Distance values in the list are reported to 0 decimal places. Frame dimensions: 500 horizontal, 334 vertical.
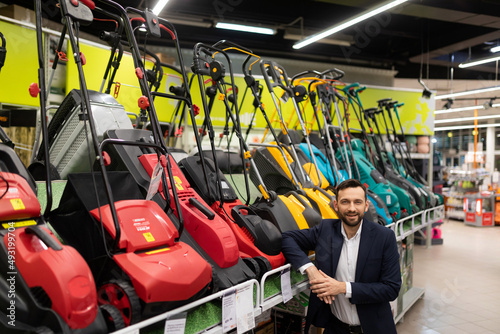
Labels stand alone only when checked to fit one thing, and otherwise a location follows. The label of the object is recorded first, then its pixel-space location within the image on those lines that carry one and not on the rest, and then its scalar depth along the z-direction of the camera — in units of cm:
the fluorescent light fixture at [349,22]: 572
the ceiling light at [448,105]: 1127
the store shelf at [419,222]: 354
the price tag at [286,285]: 189
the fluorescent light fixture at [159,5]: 561
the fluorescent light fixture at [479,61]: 796
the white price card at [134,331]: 114
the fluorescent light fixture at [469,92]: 1000
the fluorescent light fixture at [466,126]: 1811
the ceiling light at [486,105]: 1185
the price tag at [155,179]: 153
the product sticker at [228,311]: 147
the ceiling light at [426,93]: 751
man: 201
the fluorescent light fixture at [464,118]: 1612
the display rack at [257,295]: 125
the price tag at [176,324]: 128
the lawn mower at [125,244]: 129
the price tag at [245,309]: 154
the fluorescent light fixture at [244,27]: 755
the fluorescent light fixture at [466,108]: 1316
